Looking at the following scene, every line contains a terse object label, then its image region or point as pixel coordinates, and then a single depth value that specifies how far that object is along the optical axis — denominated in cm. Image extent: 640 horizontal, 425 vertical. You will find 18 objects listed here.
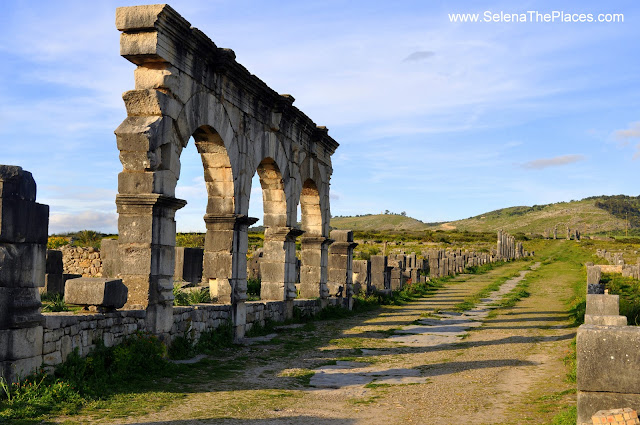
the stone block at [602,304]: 957
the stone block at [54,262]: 1619
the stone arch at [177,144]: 1016
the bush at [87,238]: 3088
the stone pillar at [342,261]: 2098
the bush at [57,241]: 2822
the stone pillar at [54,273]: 1617
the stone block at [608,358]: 544
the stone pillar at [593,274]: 2133
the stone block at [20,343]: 702
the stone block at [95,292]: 863
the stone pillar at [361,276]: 2353
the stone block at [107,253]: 1653
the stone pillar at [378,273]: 2461
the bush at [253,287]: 1963
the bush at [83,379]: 676
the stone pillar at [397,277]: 2642
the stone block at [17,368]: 698
